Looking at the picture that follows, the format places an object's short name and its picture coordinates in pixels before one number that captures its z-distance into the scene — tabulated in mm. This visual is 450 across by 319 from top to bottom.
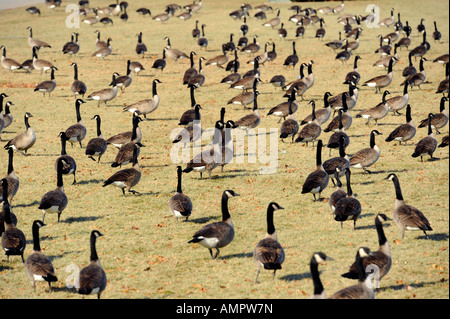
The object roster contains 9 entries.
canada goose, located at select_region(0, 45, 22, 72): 40094
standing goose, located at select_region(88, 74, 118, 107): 31656
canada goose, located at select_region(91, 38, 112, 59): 44153
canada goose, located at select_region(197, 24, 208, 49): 46406
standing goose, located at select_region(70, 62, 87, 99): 33031
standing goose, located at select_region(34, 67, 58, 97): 33562
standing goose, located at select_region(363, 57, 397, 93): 32906
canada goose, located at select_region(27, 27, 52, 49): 47469
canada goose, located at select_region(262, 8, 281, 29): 54844
